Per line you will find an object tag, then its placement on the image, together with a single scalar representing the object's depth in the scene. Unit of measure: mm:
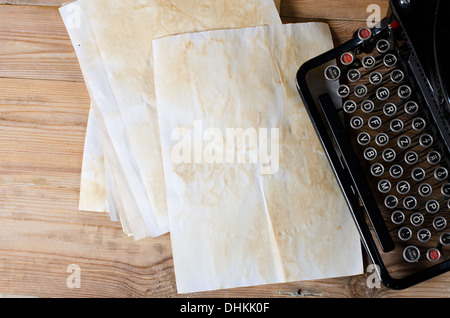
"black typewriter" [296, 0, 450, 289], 802
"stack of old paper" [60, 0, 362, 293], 932
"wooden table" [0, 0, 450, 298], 967
